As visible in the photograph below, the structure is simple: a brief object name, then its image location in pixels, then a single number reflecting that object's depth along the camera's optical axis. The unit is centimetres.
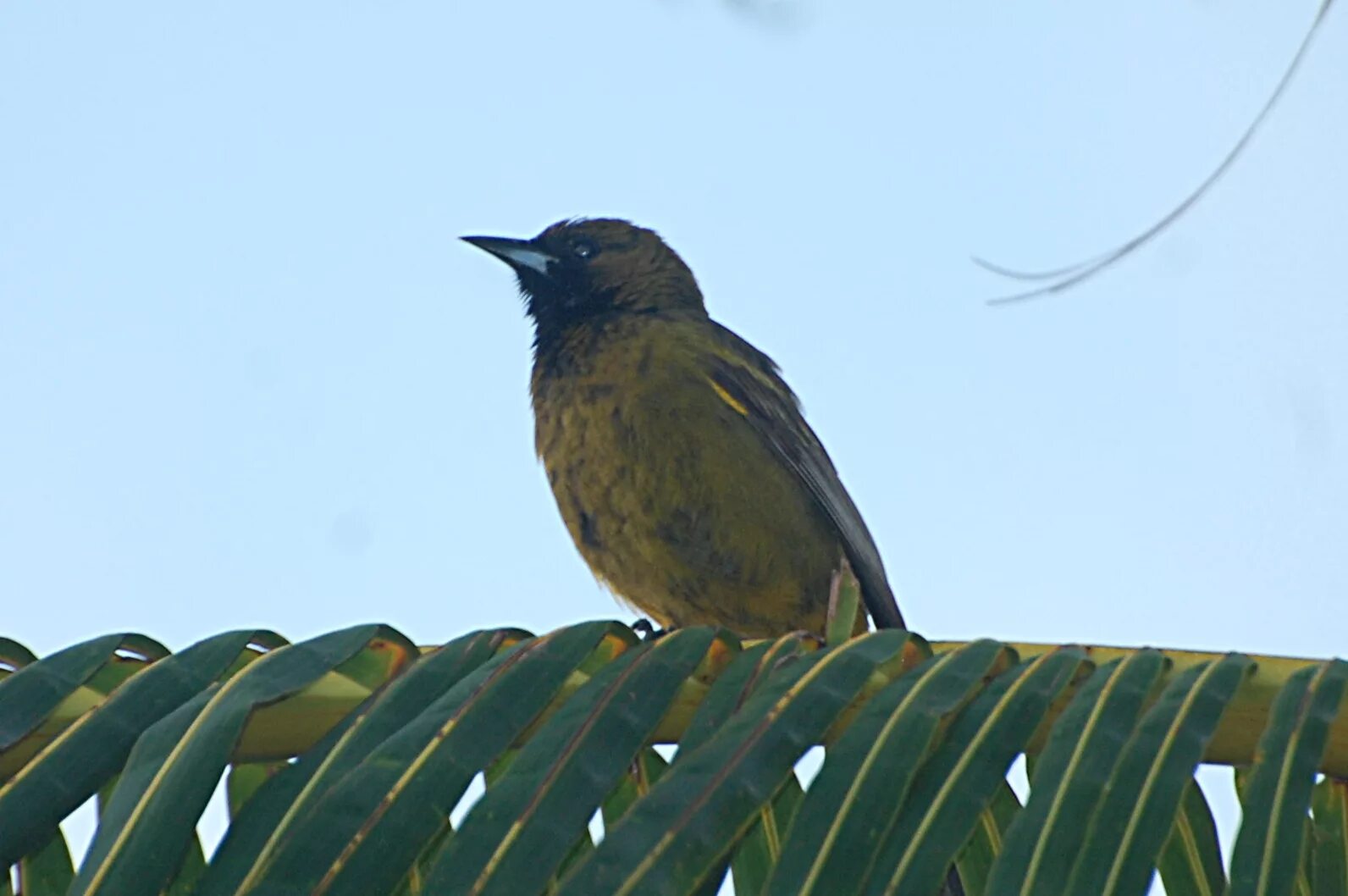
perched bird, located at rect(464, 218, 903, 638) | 890
